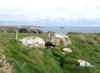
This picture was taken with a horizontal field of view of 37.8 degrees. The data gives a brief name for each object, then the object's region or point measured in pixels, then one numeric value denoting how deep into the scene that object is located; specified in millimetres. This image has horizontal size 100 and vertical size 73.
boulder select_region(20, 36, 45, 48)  20122
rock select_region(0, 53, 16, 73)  10916
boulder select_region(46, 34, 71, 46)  22753
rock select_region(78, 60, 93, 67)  17106
